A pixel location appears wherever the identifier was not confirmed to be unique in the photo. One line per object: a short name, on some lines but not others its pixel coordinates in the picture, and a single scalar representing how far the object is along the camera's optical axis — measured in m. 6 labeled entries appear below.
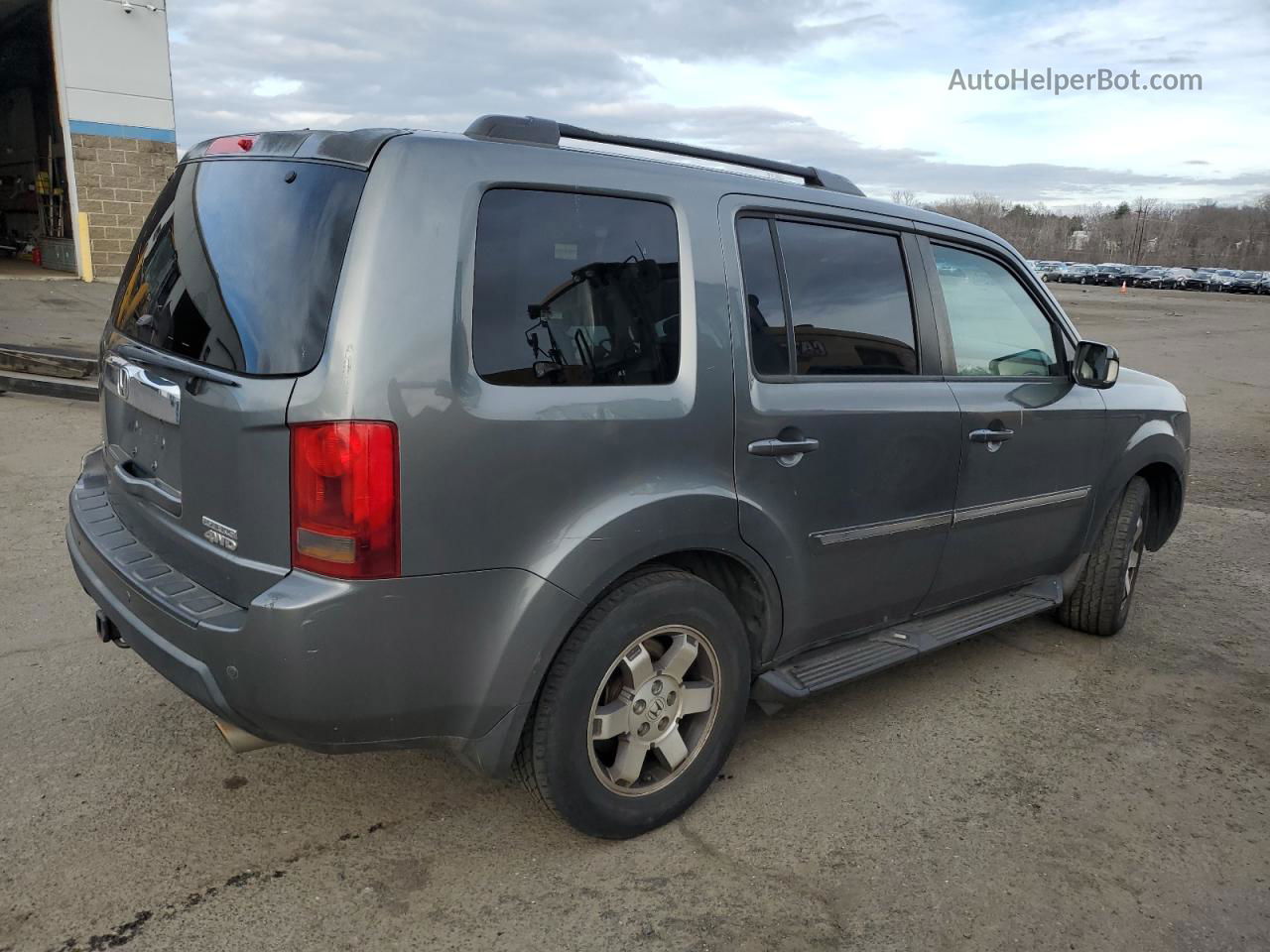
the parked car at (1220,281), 65.19
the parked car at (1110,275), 68.81
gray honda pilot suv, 2.24
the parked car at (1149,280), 66.56
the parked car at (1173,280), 66.56
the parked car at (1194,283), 66.37
